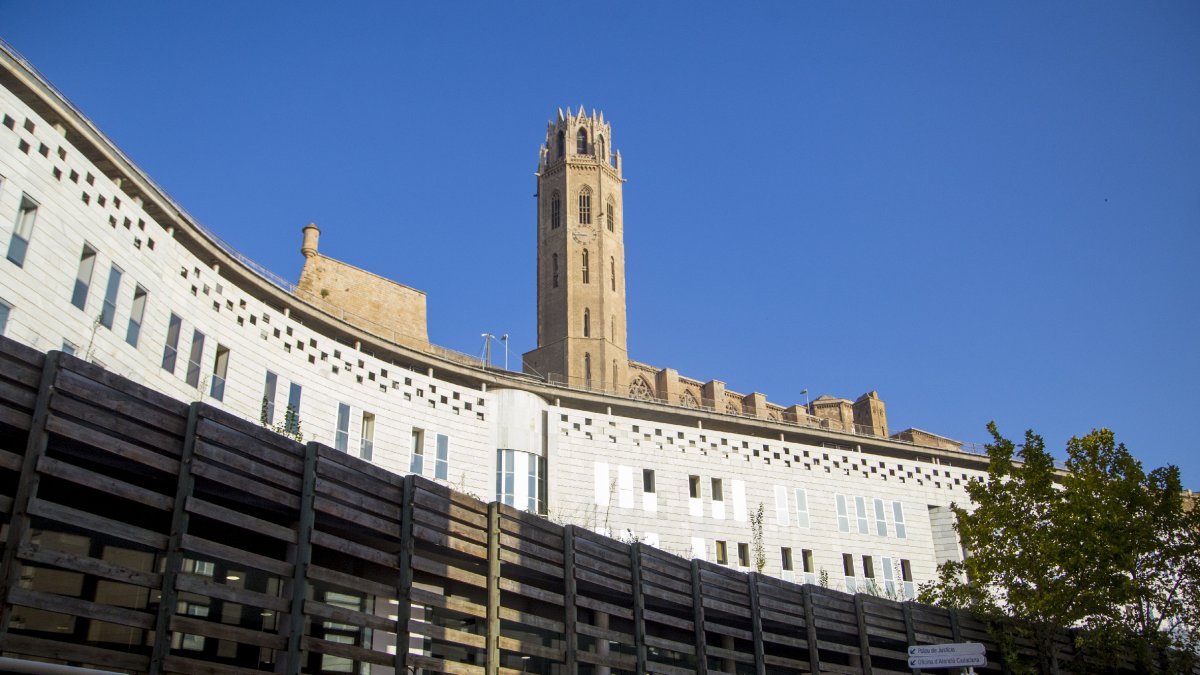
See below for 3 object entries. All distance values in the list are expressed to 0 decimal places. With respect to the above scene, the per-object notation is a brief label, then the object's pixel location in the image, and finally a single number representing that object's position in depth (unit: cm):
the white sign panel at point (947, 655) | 1798
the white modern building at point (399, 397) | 2716
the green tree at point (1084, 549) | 3116
